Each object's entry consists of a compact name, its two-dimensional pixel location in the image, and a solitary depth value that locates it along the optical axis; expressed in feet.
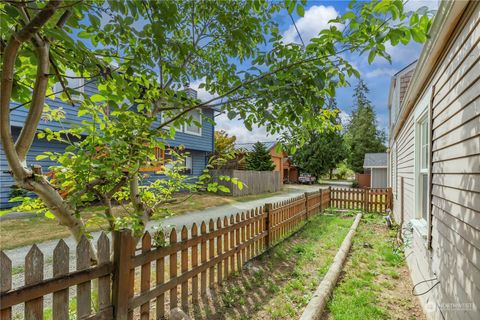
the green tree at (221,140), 70.85
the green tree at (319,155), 108.37
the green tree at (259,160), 69.41
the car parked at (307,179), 104.67
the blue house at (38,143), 26.68
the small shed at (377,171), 74.54
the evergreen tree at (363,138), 116.57
